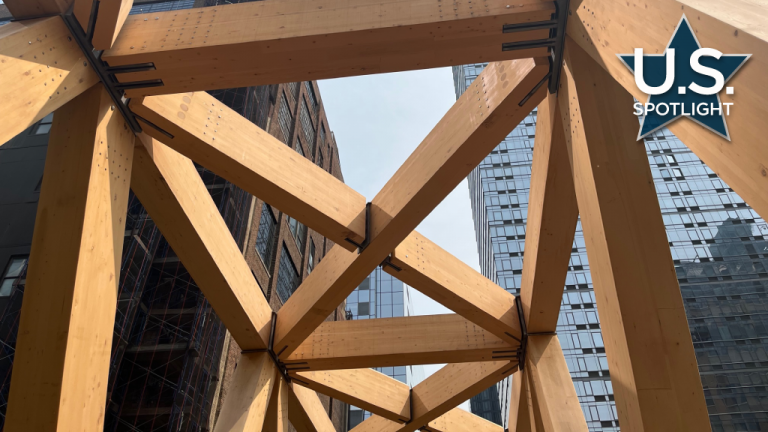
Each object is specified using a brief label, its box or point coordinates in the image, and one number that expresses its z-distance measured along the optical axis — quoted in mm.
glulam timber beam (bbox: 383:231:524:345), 7953
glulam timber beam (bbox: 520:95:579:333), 5984
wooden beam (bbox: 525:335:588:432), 7461
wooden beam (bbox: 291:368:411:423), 10586
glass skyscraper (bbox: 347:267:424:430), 62562
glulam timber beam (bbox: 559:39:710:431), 3340
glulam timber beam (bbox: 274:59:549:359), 5457
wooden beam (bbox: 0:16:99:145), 3848
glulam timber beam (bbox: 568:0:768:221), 2383
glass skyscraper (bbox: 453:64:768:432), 39844
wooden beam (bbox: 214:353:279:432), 7945
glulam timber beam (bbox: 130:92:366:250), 5648
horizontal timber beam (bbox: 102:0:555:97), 4676
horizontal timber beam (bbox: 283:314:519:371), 9484
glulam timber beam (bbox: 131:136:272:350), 6176
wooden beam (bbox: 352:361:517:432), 10312
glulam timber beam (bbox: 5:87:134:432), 4047
